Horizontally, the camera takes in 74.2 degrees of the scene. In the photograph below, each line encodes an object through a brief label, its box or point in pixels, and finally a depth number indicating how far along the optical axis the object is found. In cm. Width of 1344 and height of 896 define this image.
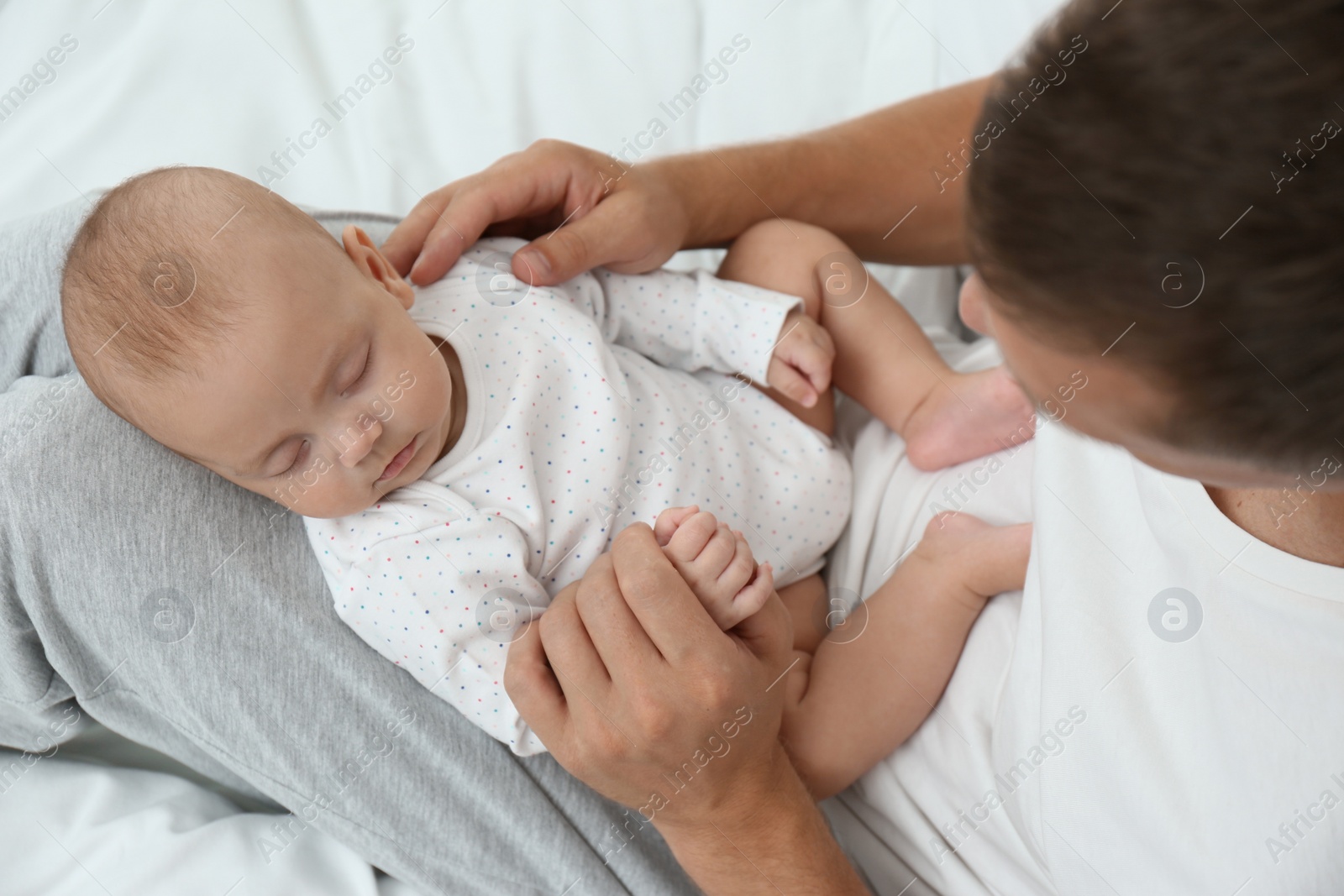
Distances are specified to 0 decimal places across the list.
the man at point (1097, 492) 44
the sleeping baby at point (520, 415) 89
